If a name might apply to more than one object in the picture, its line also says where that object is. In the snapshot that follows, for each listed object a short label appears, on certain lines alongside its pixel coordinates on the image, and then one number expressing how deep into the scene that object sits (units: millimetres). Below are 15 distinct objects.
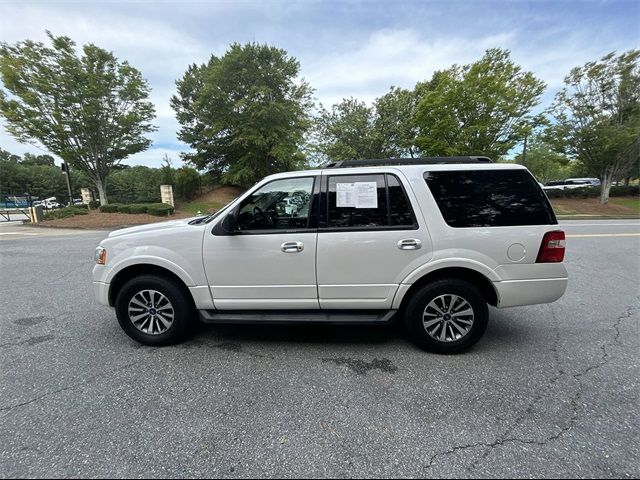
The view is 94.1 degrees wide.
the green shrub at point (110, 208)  19469
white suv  2912
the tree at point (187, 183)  25392
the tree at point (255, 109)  24641
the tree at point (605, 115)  18453
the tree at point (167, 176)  24614
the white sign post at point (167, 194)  22312
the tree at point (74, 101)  17672
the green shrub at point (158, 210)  19234
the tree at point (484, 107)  18562
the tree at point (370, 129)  26547
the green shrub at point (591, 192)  24675
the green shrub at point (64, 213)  18188
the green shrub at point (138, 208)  19266
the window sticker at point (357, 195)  2988
